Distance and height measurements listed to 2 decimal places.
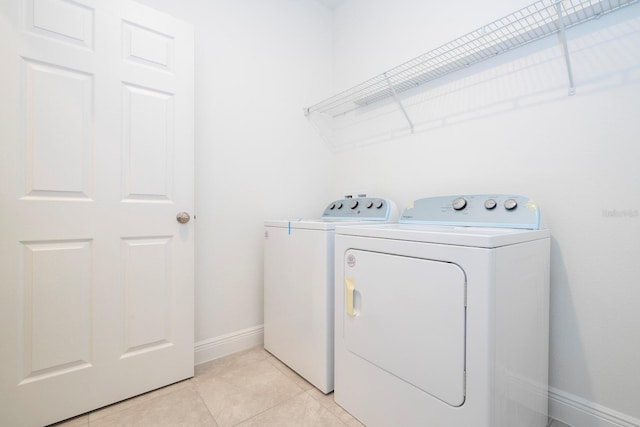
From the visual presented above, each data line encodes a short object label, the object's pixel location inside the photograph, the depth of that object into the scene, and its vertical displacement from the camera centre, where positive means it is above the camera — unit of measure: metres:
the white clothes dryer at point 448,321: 0.85 -0.38
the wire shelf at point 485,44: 1.14 +0.84
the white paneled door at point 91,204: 1.15 +0.03
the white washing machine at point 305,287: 1.40 -0.42
